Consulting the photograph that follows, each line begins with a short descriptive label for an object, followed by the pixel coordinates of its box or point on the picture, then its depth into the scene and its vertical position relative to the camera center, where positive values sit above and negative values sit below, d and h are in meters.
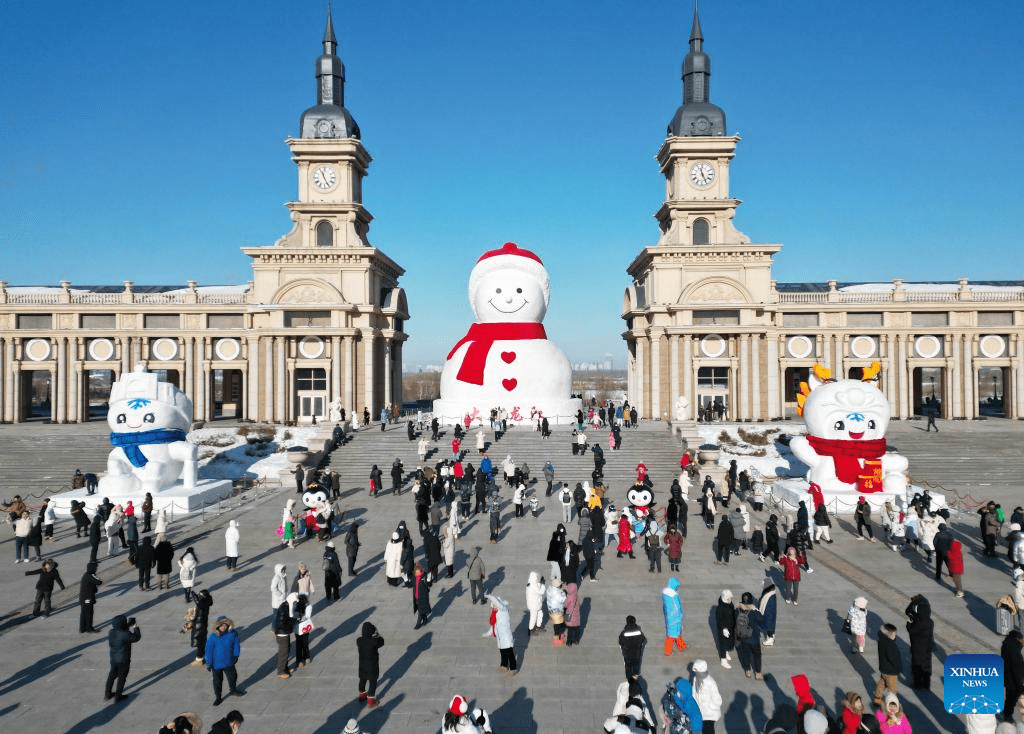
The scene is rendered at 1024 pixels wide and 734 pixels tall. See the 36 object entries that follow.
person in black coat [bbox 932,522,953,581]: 13.84 -3.33
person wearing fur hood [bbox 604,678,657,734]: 6.48 -3.28
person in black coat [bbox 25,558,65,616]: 12.27 -3.49
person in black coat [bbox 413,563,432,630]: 11.85 -3.59
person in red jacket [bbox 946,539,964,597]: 13.25 -3.49
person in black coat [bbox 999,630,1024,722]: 8.57 -3.49
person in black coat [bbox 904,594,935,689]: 9.38 -3.55
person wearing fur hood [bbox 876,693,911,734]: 6.87 -3.32
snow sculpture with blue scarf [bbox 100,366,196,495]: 21.34 -1.63
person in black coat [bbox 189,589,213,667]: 10.33 -3.52
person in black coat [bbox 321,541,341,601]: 12.99 -3.48
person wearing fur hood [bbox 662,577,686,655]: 10.54 -3.49
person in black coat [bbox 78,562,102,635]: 11.47 -3.50
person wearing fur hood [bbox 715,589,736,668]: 10.18 -3.58
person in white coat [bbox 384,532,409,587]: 13.91 -3.51
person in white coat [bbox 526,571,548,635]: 11.41 -3.53
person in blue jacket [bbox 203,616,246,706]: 9.09 -3.49
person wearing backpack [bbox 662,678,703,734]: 7.50 -3.54
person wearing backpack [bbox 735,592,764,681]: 9.70 -3.55
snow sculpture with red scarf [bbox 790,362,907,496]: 21.05 -1.90
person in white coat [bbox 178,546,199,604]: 12.96 -3.43
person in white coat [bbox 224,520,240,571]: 14.95 -3.40
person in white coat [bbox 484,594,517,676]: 9.94 -3.56
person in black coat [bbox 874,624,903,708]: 8.97 -3.57
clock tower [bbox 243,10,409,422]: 42.19 +5.18
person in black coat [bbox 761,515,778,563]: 15.51 -3.52
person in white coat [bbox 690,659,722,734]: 7.93 -3.58
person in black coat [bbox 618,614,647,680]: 9.45 -3.53
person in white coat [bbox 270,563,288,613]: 11.12 -3.25
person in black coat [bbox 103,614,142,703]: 9.14 -3.49
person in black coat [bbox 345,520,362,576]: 14.75 -3.44
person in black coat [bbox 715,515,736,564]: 15.47 -3.52
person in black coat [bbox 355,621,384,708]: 9.06 -3.56
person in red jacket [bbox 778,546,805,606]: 12.68 -3.49
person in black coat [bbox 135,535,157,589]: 13.73 -3.43
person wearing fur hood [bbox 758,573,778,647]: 10.41 -3.39
